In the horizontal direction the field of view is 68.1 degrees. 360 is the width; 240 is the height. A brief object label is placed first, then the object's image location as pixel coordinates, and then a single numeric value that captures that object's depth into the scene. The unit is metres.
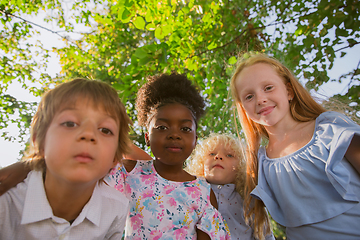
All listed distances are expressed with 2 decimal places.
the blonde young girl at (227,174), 0.67
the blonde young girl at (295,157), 0.52
